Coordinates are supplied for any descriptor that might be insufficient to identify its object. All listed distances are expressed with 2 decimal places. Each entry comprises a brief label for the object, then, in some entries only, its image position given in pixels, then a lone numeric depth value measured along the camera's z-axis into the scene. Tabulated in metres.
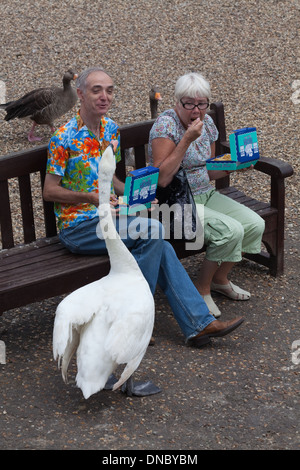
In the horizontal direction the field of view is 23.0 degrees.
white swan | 3.59
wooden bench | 4.28
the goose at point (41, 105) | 7.77
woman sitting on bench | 4.59
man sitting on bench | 4.36
